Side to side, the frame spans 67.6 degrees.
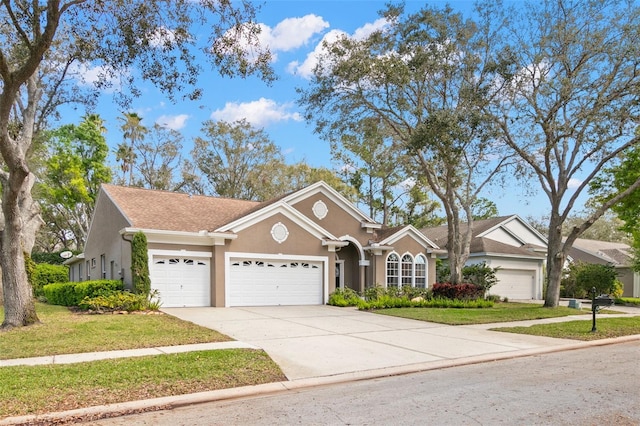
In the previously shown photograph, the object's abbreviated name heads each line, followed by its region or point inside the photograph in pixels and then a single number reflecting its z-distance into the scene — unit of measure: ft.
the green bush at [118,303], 51.83
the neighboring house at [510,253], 96.07
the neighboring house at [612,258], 118.73
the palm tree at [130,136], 131.03
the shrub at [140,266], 56.03
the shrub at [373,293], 74.16
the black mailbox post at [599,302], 43.77
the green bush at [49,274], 96.07
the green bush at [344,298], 69.10
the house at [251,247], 61.31
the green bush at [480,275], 84.90
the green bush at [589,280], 92.48
